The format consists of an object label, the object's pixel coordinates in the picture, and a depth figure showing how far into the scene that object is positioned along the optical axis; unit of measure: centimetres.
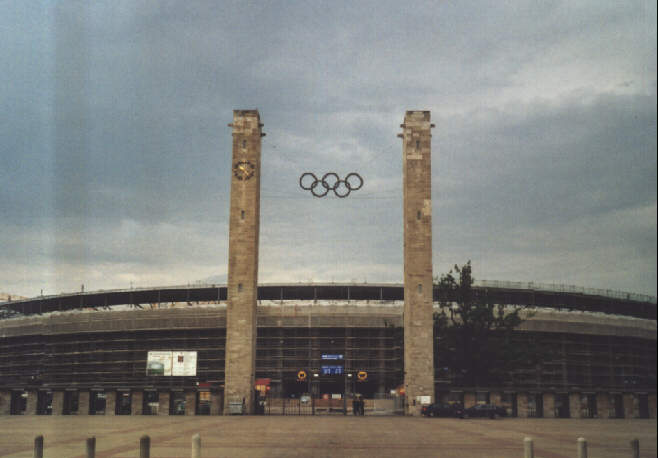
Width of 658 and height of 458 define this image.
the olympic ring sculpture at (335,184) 5892
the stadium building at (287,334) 5919
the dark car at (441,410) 5058
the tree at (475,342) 6028
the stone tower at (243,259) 5800
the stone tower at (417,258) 5841
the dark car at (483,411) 4878
